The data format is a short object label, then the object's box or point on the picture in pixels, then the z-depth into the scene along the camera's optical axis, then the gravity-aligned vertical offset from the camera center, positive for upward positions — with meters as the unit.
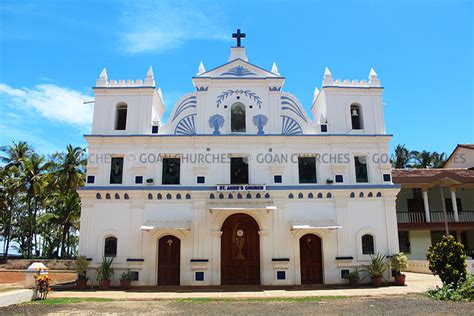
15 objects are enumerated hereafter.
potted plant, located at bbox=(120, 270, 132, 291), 17.56 -1.24
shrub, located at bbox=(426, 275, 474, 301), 13.03 -1.39
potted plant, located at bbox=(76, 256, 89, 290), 17.42 -0.80
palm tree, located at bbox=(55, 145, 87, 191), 38.00 +7.96
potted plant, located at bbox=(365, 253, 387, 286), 17.52 -0.84
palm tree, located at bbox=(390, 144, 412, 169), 49.97 +11.58
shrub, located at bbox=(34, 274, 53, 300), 13.91 -1.09
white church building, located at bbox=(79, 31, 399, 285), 18.39 +3.22
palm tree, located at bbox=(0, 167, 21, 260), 35.31 +5.30
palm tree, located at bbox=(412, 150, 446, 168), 49.22 +11.23
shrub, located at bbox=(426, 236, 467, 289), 14.06 -0.42
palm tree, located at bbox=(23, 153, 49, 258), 35.50 +6.56
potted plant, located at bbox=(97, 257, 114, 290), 17.31 -0.92
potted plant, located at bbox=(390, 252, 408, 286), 17.62 -0.67
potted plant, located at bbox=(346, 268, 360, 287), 17.78 -1.22
